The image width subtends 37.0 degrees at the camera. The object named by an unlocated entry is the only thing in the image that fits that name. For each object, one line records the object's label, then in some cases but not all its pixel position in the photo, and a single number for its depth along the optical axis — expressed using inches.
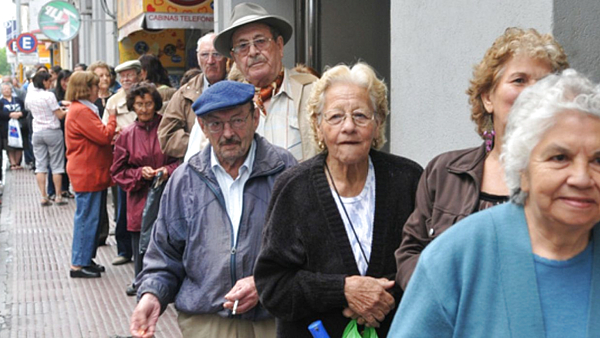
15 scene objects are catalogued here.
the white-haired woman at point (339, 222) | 131.0
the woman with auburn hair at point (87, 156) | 358.0
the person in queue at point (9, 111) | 721.2
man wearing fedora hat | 187.6
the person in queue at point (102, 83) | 438.3
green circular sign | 862.5
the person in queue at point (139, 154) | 308.0
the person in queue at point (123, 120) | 364.2
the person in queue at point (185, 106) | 272.8
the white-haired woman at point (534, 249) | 83.9
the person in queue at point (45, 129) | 546.9
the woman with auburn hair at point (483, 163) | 119.4
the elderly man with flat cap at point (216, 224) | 152.5
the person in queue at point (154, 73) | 357.1
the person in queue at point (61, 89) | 565.0
